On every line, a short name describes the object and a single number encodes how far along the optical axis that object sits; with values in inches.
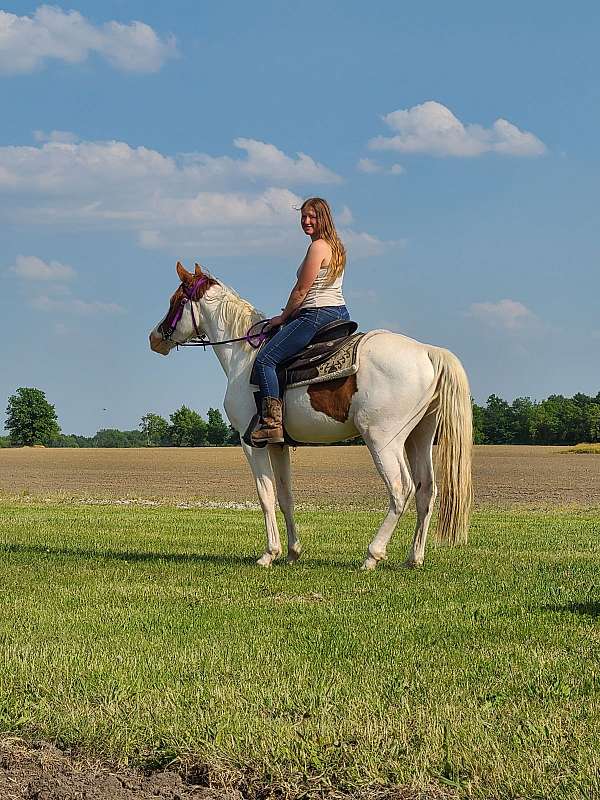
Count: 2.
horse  375.6
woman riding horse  386.9
